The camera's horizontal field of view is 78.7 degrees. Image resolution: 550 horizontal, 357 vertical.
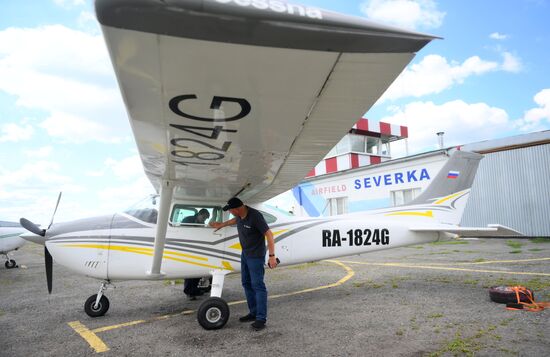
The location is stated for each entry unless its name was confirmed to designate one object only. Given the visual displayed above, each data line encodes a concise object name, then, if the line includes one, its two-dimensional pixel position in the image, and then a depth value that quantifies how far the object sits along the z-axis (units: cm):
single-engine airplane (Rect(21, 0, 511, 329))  148
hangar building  1323
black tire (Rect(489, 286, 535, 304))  447
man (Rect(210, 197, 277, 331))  415
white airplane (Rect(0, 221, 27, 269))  1168
